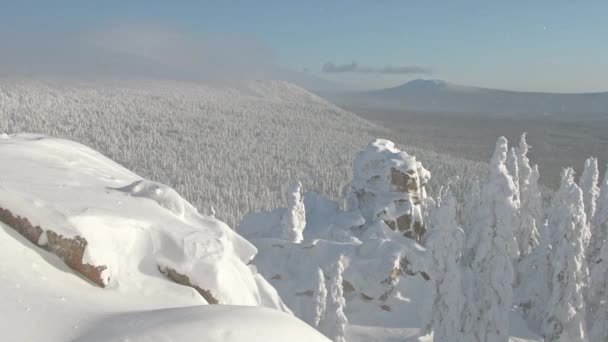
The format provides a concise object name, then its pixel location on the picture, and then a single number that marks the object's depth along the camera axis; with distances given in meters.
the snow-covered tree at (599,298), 24.97
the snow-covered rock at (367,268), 27.15
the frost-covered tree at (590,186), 32.91
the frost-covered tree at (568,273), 23.72
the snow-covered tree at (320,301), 24.47
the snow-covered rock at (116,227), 7.83
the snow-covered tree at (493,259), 21.75
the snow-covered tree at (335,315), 24.17
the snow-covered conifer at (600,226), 28.23
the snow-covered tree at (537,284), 29.58
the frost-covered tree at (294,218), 34.97
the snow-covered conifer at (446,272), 21.41
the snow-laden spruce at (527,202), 39.66
